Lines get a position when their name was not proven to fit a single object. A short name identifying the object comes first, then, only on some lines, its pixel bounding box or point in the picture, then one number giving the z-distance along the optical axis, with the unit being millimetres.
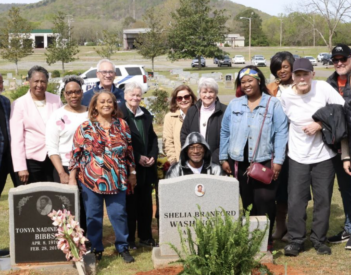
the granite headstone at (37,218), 5320
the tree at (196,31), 57875
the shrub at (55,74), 38338
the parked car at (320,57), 57375
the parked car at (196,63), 55634
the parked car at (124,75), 27609
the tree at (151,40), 45875
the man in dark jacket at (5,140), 5738
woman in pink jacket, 5648
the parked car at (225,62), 56438
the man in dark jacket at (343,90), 6027
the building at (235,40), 101438
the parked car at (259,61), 53931
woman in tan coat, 6379
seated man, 5613
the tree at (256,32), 95062
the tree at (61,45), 43528
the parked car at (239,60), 61438
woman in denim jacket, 5609
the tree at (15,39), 46062
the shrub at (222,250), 4508
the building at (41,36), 108375
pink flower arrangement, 5004
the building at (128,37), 102500
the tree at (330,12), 51781
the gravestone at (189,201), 5441
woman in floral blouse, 5395
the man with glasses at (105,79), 6227
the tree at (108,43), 46706
